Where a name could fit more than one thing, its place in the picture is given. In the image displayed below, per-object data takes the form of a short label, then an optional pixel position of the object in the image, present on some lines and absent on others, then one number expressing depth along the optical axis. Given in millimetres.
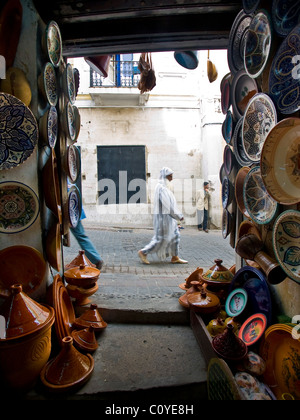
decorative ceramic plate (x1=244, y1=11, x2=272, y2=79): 1762
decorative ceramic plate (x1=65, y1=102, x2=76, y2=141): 2525
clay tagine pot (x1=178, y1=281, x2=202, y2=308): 2504
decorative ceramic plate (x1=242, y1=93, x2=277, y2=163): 1743
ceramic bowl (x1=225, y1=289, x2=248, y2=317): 2019
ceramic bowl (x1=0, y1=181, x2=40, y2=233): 1972
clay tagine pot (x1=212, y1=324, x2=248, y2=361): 1620
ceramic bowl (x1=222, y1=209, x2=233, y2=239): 2547
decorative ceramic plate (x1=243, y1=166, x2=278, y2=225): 1855
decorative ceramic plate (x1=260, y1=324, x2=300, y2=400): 1469
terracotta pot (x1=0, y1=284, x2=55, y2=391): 1554
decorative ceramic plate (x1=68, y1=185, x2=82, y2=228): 2572
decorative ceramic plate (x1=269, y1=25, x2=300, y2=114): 1509
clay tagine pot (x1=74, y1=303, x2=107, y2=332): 2182
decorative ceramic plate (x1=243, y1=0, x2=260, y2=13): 1861
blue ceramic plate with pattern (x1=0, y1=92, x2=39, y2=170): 1859
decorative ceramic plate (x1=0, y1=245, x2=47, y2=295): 1946
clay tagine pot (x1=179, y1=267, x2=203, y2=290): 2803
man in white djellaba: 4887
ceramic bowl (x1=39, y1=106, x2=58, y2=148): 2098
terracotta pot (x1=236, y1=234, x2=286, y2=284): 1660
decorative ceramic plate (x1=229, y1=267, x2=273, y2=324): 1809
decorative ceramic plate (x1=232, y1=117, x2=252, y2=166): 2234
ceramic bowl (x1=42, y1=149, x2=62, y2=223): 2037
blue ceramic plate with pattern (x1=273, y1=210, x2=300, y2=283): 1505
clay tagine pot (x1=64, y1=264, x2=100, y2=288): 2355
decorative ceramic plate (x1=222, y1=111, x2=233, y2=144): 2475
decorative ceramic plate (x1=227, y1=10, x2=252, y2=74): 2121
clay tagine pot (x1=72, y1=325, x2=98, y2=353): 2020
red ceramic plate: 1739
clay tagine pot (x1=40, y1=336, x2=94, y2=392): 1687
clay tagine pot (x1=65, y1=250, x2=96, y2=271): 2621
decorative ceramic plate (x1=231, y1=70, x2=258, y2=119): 2199
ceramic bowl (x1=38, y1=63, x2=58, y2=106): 2082
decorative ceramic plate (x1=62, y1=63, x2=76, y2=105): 2512
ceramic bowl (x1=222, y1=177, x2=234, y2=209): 2531
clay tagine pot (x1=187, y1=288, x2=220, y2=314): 2221
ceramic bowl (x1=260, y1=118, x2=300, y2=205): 1506
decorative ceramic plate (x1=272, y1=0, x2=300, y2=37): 1556
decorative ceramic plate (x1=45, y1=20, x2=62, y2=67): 2141
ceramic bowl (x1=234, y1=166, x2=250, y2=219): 2188
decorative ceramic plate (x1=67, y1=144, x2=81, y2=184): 2519
